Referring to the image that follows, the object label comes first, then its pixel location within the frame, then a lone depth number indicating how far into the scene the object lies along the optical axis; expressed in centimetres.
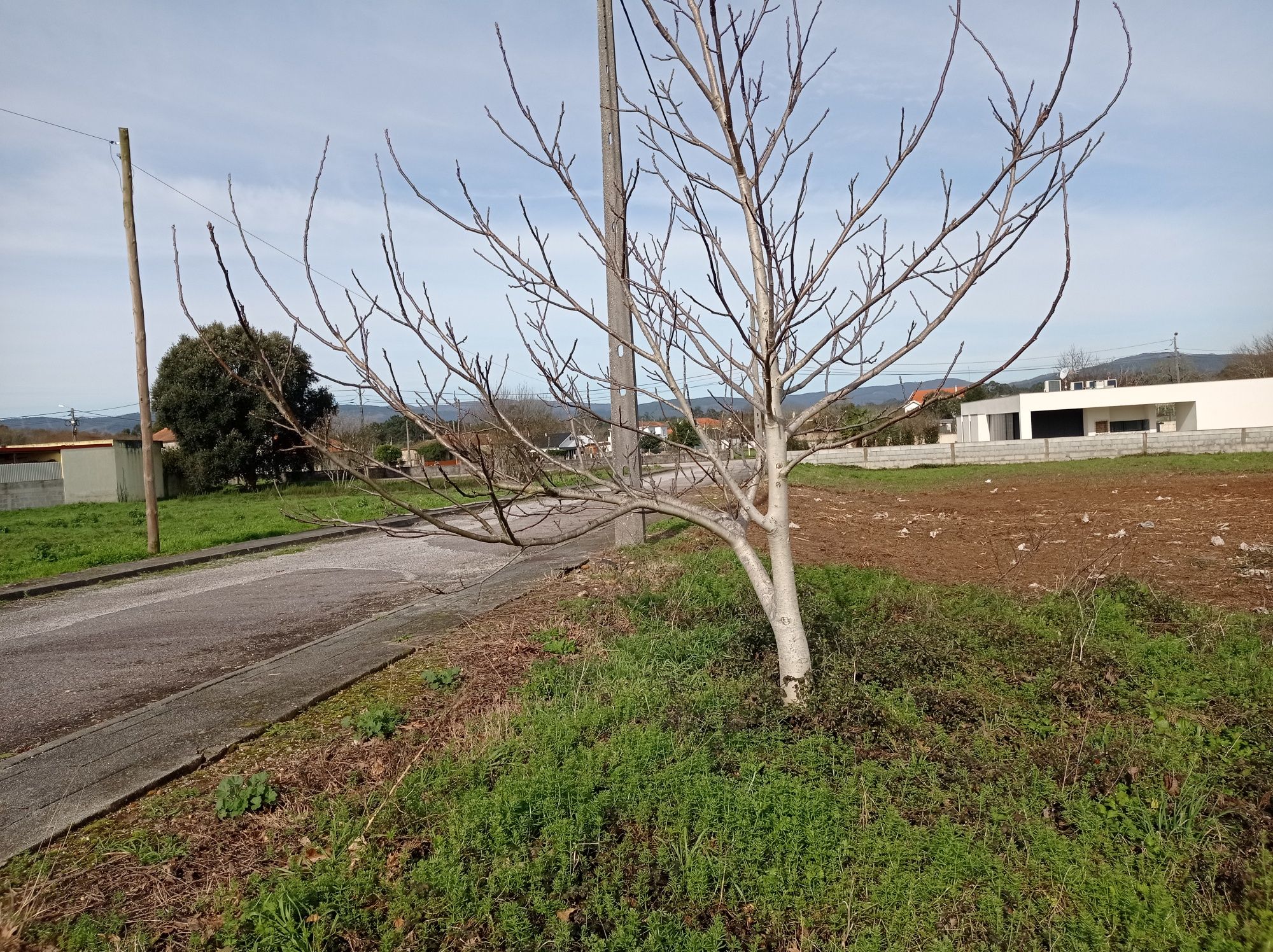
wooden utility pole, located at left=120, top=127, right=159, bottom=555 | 1310
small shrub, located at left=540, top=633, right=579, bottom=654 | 532
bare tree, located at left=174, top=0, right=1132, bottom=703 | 340
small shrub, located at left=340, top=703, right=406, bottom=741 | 399
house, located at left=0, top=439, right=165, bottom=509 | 2639
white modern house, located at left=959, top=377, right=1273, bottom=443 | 3981
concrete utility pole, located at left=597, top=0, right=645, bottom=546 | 900
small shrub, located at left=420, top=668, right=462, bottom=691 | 474
